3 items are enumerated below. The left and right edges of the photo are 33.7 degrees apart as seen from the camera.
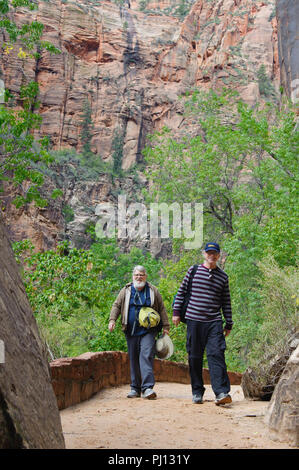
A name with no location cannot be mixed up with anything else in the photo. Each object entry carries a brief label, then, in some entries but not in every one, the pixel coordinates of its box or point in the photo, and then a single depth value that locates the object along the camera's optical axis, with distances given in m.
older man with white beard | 6.02
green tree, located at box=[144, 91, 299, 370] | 16.16
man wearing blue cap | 5.46
